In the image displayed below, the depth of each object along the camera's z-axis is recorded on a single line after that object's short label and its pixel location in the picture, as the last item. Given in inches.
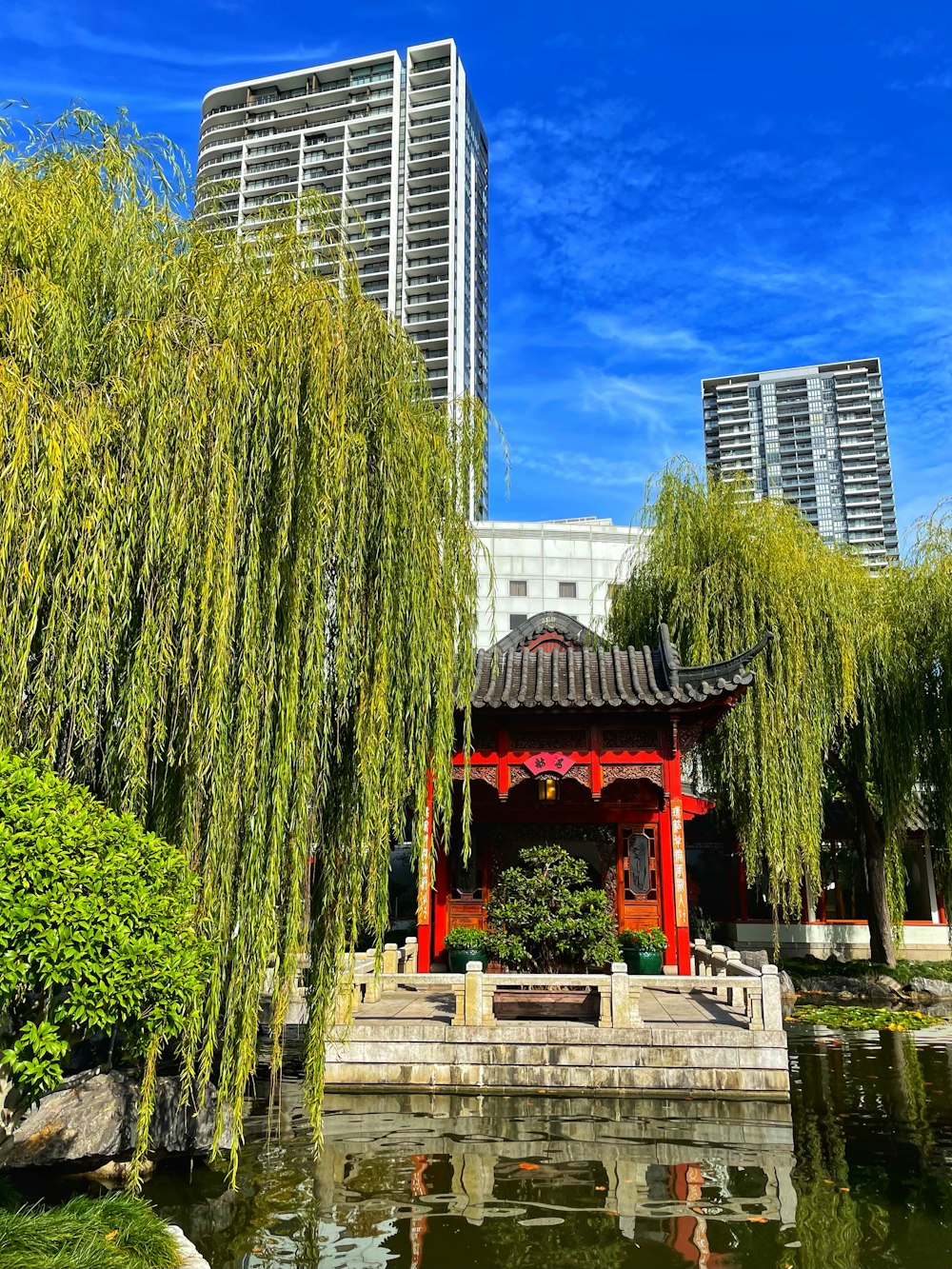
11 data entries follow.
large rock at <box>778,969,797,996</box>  593.2
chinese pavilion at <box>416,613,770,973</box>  464.4
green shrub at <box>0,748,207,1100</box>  160.6
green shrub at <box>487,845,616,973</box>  392.8
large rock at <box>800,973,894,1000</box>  599.5
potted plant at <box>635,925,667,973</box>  453.7
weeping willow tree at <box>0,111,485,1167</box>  211.3
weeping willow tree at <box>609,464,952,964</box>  556.1
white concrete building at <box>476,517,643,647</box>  1642.5
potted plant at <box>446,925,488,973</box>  462.3
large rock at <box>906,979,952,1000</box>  593.6
